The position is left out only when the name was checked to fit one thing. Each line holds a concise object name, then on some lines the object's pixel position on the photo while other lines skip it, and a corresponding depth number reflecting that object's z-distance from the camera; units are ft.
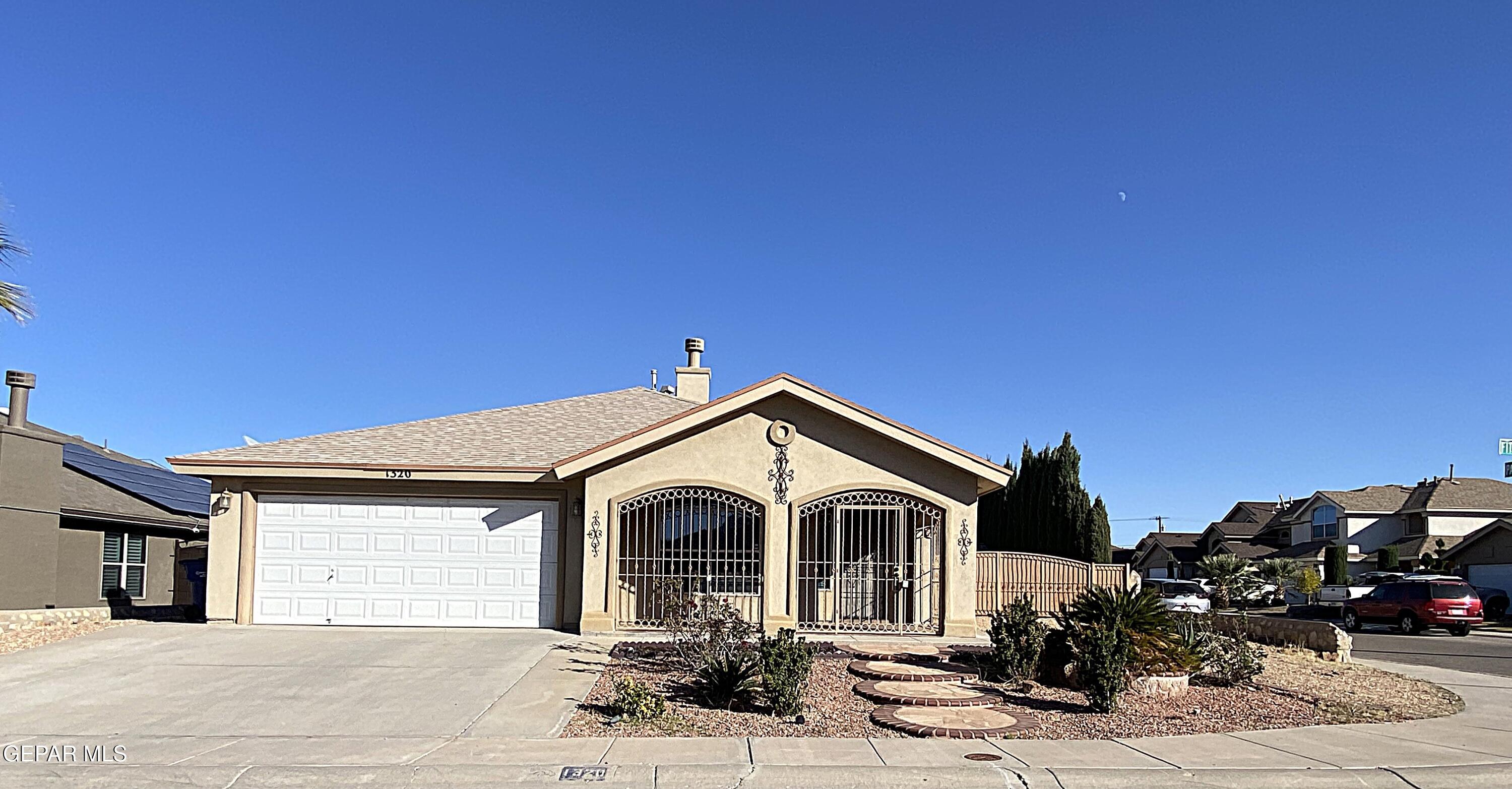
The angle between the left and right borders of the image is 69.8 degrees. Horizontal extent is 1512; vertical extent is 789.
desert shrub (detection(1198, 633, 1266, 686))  43.24
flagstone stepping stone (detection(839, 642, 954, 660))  49.08
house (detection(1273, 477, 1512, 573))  166.20
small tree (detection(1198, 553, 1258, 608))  141.38
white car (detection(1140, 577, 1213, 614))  111.55
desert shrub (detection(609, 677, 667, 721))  35.29
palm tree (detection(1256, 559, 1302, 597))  158.20
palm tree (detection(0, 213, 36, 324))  45.68
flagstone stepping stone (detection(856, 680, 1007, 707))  38.78
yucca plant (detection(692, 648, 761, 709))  37.29
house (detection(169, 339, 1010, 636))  57.16
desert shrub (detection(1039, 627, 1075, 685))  42.86
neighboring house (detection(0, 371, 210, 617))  54.44
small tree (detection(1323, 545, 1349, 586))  154.20
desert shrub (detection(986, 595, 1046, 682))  43.19
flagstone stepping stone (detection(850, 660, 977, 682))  43.91
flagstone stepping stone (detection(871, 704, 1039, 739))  34.27
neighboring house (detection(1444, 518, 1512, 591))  130.41
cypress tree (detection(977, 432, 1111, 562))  126.62
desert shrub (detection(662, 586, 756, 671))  39.99
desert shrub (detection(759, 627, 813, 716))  35.83
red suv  93.86
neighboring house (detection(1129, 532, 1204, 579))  224.53
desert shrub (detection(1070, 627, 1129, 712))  36.99
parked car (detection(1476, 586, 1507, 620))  116.88
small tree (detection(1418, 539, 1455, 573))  140.67
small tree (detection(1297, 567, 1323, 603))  145.07
